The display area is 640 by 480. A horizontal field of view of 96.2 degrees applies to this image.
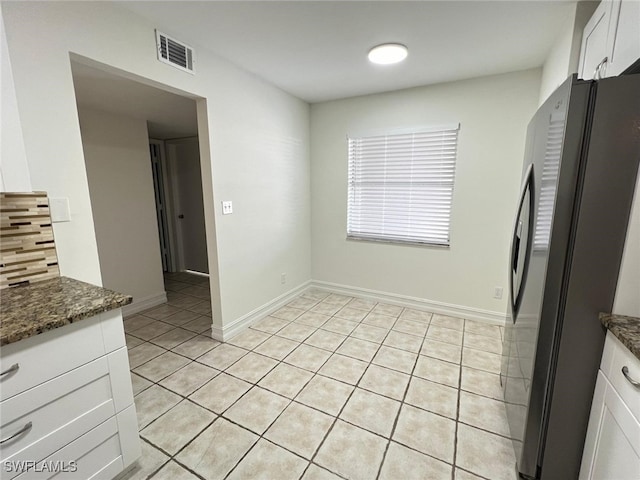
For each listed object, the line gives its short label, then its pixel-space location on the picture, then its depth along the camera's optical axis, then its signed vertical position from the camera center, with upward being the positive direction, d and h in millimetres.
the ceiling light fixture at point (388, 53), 2105 +1056
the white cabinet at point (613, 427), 886 -788
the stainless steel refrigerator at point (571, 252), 1013 -225
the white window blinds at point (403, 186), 2961 +88
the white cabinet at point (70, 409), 989 -827
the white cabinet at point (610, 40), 1138 +695
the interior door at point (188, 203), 4570 -142
